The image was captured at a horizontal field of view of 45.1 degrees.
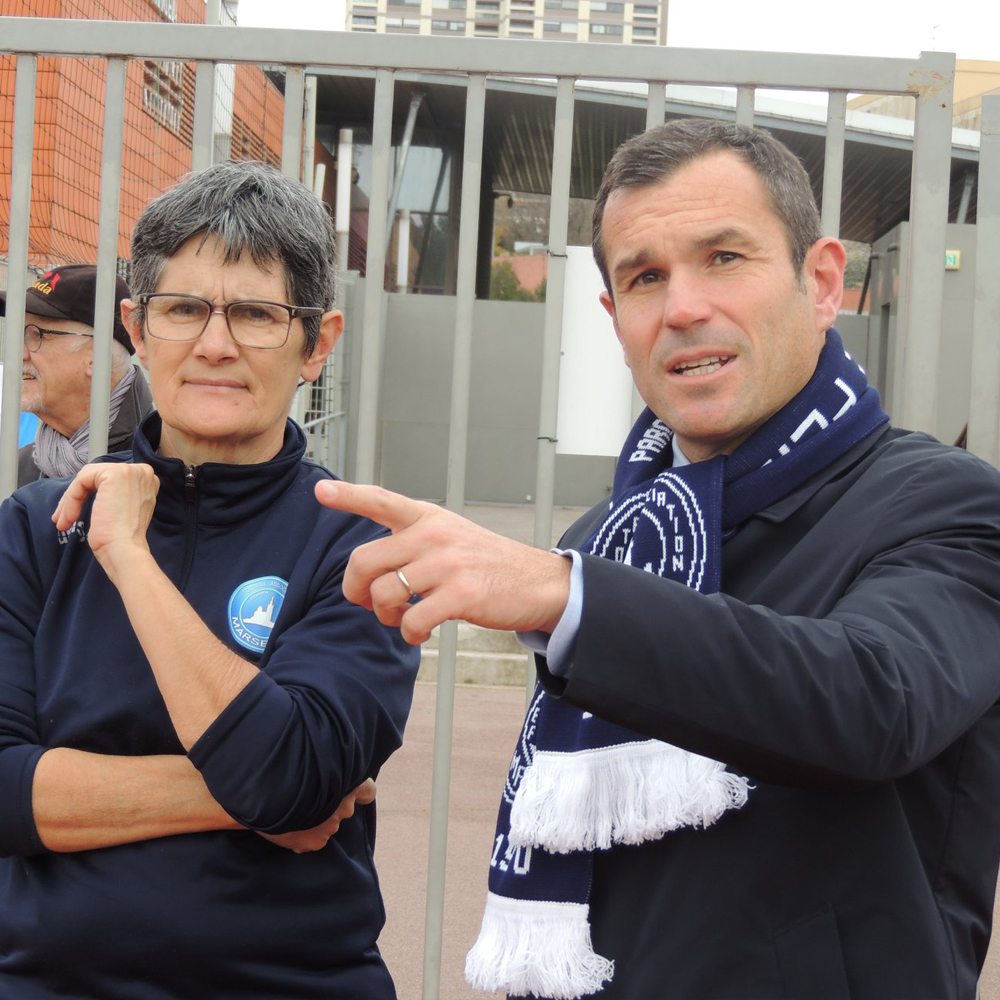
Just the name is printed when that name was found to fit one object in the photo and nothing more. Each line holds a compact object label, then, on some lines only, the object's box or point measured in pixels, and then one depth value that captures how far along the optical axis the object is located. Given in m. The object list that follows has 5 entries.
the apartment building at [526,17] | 117.12
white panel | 2.68
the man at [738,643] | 1.25
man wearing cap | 3.23
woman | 1.89
